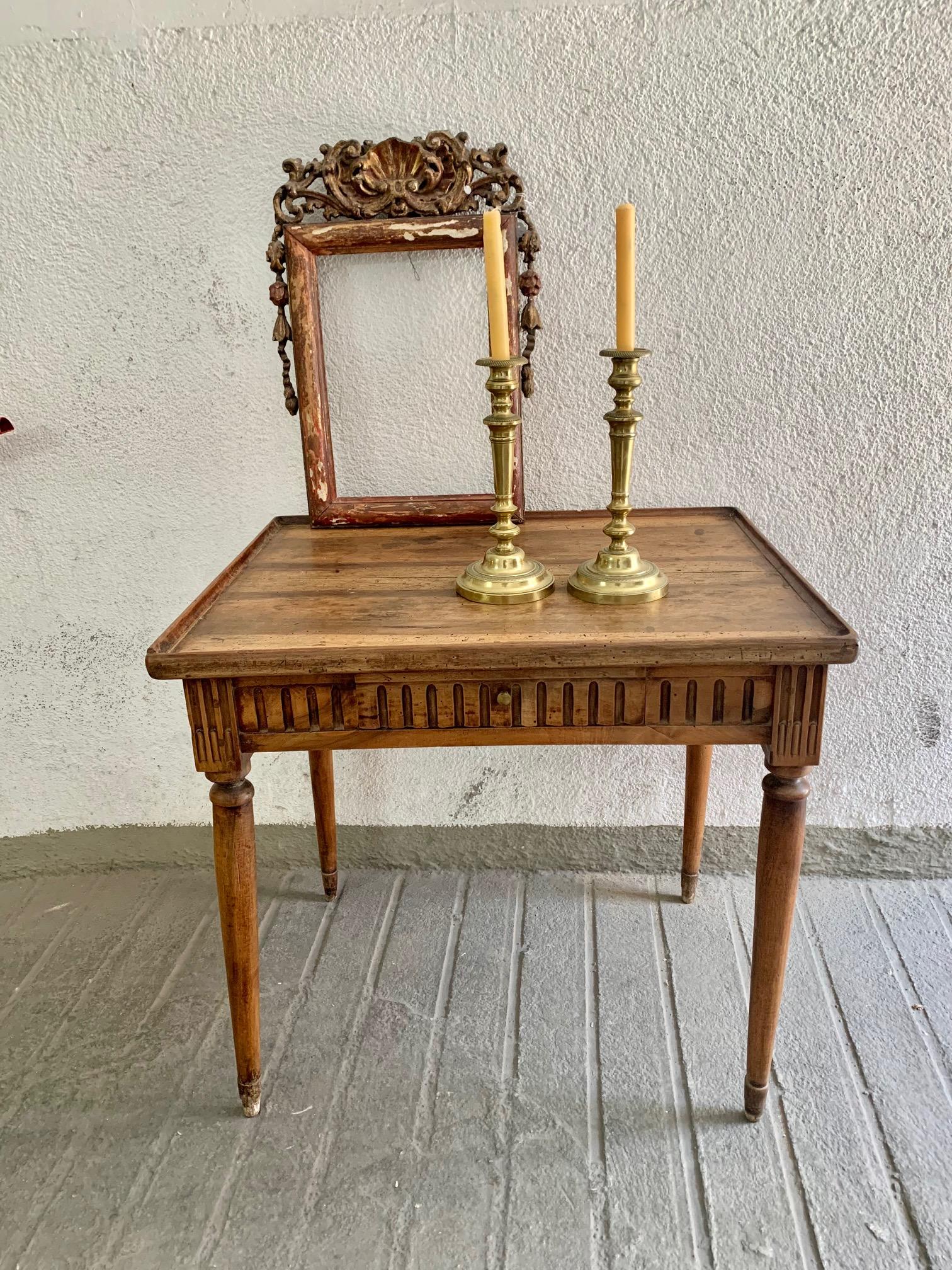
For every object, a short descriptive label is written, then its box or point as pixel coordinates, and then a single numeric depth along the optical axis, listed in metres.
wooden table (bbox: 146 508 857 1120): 1.16
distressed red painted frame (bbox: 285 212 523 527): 1.54
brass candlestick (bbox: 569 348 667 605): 1.26
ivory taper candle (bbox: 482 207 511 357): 1.15
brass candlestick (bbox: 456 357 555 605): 1.27
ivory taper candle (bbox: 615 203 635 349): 1.16
